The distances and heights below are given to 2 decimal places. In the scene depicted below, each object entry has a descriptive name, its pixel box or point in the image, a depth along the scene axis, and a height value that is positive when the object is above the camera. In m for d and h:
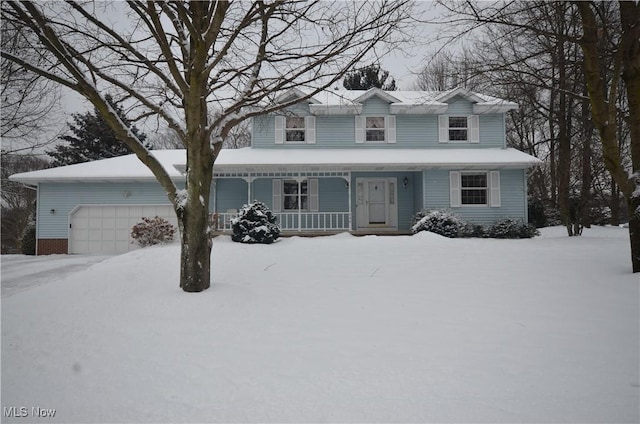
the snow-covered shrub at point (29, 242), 15.91 -0.79
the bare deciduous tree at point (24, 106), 6.11 +2.62
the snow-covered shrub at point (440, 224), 13.77 -0.08
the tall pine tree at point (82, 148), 26.39 +5.49
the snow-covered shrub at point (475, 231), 14.73 -0.37
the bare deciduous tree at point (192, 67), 5.84 +2.65
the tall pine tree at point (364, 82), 23.91 +9.28
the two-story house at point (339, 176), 15.20 +1.97
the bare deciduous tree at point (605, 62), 6.55 +3.02
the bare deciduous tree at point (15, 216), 24.34 +0.55
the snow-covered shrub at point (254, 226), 12.46 -0.11
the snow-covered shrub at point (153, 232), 13.20 -0.31
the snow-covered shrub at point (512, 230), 14.59 -0.33
